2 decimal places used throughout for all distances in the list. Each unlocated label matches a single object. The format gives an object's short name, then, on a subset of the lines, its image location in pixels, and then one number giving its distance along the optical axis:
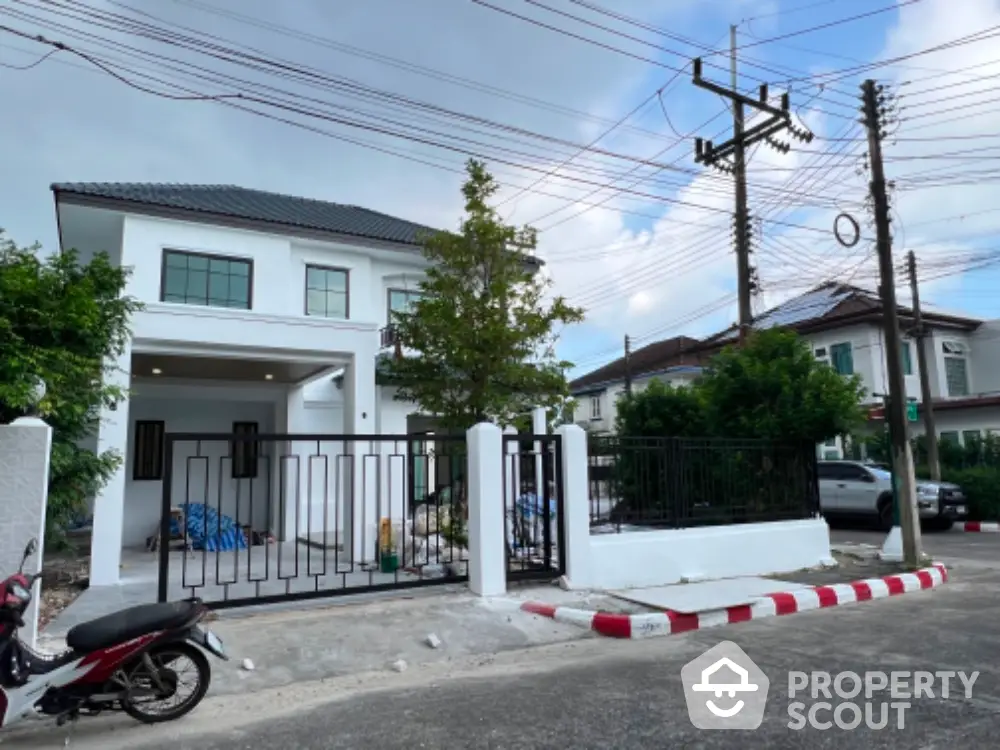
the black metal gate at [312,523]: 7.20
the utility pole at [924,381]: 17.48
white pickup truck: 15.38
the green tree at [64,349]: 6.25
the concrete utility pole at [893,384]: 9.73
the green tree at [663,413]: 15.16
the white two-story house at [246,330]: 10.52
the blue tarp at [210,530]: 12.56
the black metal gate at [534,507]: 7.84
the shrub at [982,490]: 16.70
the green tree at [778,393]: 10.10
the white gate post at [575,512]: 7.73
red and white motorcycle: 3.90
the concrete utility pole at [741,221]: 14.80
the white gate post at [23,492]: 5.27
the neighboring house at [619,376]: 36.62
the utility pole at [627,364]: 28.29
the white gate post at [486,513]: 7.25
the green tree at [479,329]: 9.58
